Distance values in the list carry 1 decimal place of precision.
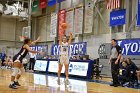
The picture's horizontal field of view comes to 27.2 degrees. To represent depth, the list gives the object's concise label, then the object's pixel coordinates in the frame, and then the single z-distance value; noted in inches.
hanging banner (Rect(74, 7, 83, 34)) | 897.0
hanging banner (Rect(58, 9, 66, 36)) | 978.7
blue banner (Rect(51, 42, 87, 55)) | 775.1
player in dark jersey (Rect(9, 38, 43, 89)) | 323.3
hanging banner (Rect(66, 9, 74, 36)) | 946.7
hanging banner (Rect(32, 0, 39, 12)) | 1130.5
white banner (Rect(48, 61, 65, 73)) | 675.4
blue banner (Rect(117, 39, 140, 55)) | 602.6
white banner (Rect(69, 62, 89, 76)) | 562.3
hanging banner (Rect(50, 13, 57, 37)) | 1016.2
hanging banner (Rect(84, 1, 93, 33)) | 857.5
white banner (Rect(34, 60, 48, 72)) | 726.4
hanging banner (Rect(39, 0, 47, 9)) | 1066.6
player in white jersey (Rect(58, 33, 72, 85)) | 394.6
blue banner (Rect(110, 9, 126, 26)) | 723.4
